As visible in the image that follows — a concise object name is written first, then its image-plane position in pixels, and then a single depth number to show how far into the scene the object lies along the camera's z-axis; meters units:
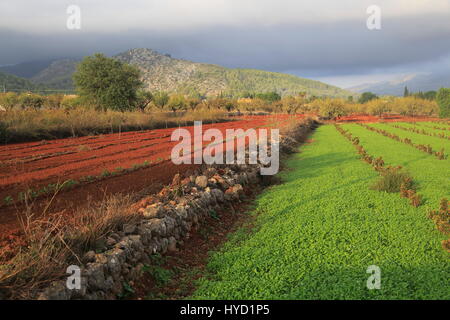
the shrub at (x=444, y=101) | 68.19
